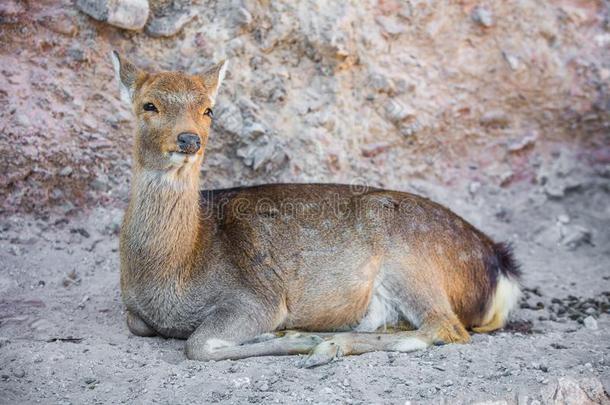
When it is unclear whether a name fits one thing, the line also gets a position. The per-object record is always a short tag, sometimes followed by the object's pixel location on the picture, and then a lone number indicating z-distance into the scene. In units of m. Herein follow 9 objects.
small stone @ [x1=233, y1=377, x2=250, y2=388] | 10.43
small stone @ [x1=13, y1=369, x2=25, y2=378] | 10.59
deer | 12.30
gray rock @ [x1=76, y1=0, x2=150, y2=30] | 15.45
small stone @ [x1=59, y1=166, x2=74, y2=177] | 15.45
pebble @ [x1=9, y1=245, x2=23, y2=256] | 14.52
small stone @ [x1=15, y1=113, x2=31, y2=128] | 15.08
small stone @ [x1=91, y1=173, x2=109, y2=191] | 15.80
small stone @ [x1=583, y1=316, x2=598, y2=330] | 13.76
